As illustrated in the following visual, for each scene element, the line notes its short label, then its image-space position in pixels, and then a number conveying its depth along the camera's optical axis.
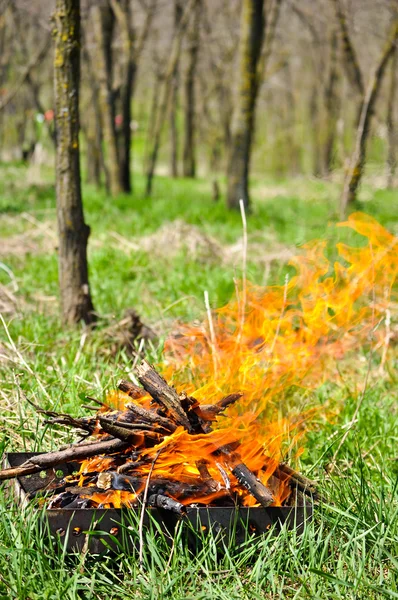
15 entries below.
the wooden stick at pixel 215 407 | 3.09
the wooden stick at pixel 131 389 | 3.19
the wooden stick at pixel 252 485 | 2.76
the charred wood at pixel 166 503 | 2.67
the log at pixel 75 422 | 2.99
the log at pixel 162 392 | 2.97
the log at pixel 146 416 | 2.94
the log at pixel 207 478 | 2.84
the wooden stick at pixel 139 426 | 2.90
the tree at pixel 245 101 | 11.09
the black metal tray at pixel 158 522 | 2.58
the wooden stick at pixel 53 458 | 2.76
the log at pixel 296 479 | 2.96
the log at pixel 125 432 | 2.83
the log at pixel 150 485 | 2.74
